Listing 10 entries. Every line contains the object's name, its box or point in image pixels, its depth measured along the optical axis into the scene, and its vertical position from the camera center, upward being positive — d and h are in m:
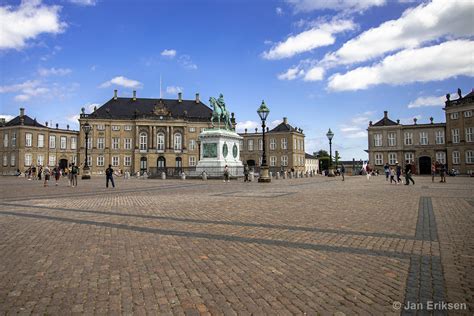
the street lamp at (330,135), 37.16 +3.35
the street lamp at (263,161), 24.75 +0.45
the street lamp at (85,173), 35.41 -0.24
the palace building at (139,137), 73.69 +7.31
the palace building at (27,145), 68.89 +5.82
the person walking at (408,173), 23.83 -0.69
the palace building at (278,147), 82.81 +4.93
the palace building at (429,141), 54.41 +4.18
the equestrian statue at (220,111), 33.88 +5.86
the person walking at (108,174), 22.67 -0.25
